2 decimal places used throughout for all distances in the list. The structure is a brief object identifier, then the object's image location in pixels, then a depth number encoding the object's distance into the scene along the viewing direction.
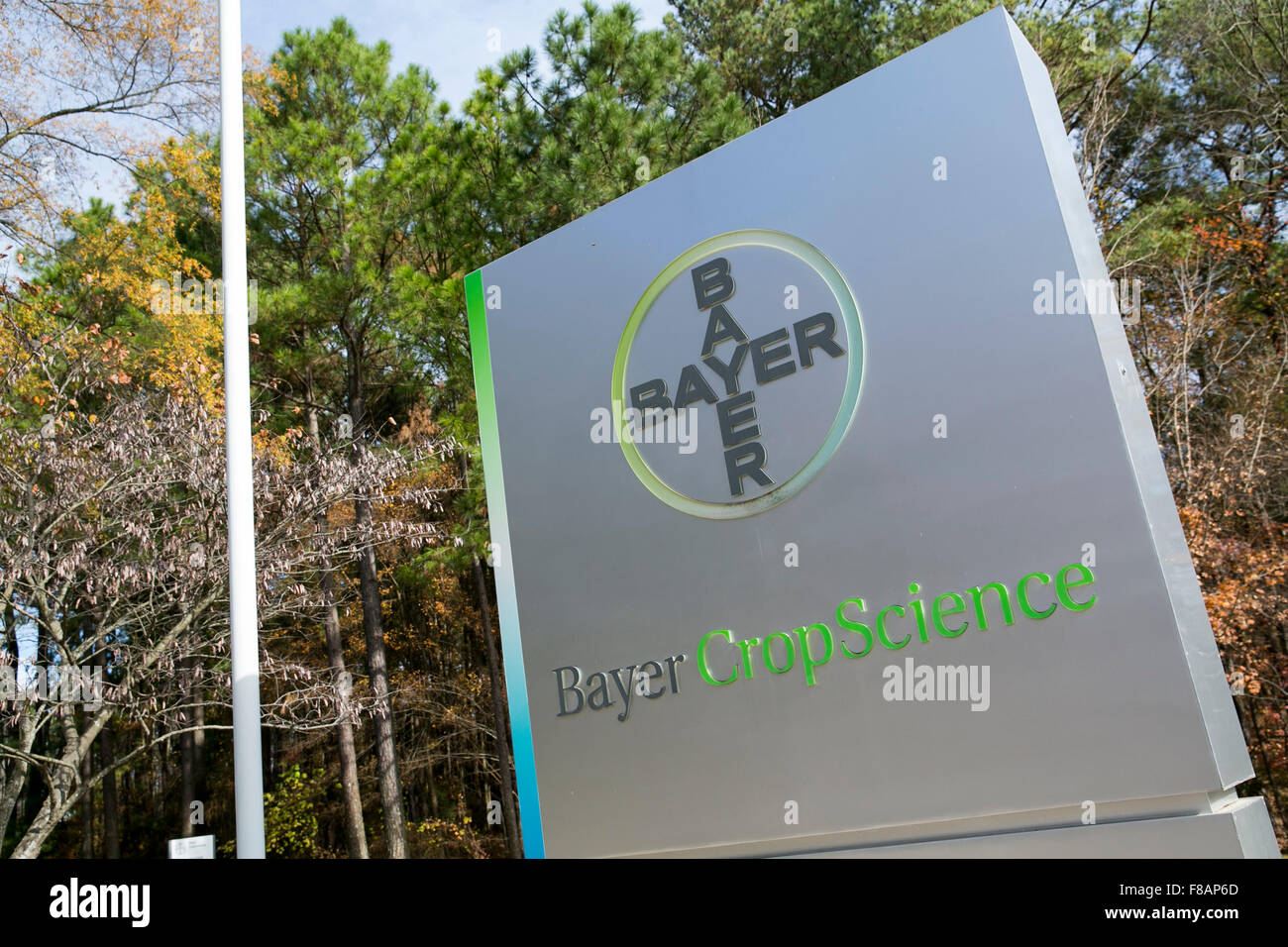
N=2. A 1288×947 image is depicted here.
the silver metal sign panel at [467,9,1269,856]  3.36
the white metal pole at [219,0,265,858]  4.07
